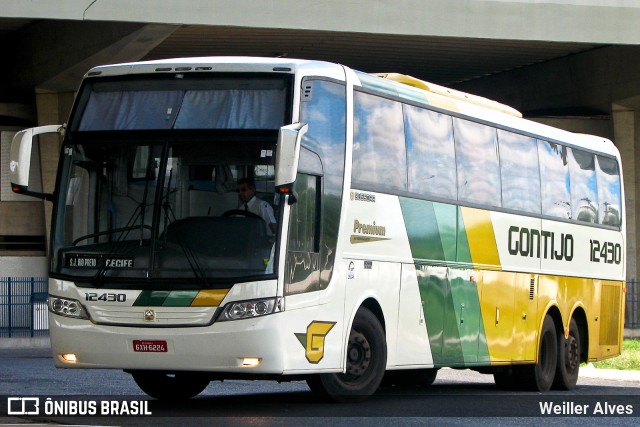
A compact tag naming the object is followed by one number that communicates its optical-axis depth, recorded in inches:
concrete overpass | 1149.1
